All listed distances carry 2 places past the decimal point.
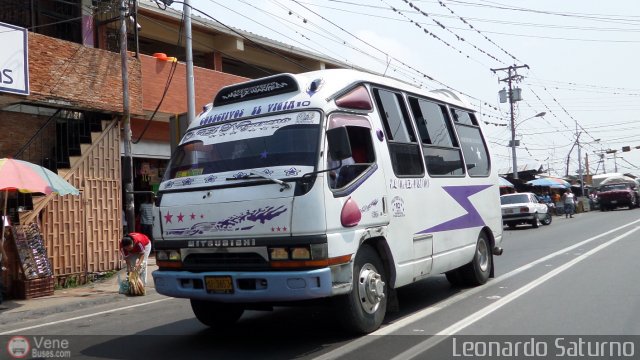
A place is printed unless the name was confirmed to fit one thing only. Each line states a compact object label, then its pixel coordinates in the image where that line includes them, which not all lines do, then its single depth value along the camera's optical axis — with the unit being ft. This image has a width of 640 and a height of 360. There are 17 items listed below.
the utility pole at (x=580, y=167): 185.98
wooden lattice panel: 40.93
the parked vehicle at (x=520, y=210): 82.64
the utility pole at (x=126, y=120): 41.55
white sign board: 37.14
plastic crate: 35.91
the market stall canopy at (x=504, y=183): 107.91
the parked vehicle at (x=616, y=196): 128.47
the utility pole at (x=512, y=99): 137.69
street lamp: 137.80
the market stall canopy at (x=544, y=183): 126.27
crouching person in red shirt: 35.04
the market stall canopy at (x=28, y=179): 30.68
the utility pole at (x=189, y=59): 47.85
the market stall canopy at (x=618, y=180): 146.21
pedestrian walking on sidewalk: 110.42
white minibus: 18.06
